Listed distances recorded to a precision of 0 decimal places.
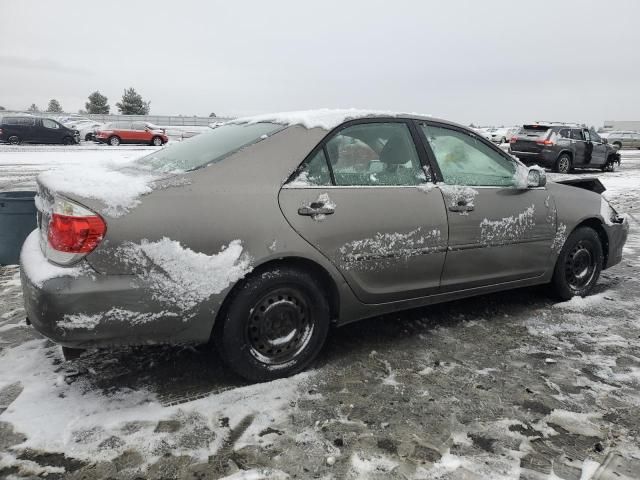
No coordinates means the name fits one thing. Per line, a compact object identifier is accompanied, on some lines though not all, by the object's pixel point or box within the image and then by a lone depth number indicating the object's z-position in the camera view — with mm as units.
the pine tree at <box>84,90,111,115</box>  69625
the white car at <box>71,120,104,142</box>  28441
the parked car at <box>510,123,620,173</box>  15430
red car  25672
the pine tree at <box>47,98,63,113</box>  87500
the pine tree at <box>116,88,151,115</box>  67188
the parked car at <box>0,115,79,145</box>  22597
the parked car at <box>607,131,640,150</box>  38094
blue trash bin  4344
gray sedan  2413
